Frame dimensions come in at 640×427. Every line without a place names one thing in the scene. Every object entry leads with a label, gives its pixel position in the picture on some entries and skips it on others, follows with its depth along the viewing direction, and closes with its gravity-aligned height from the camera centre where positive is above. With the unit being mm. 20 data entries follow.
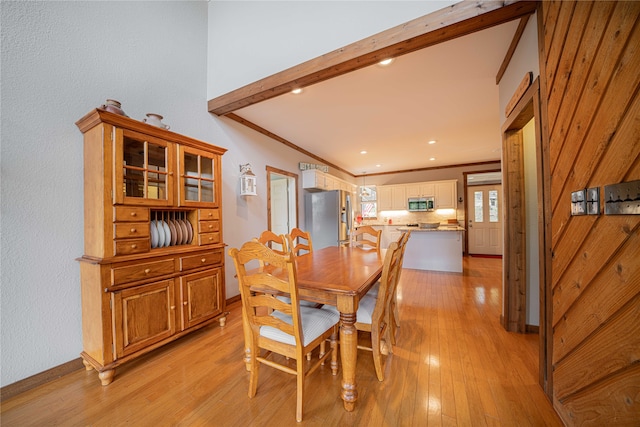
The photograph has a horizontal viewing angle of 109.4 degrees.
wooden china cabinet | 1645 -244
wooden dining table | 1310 -488
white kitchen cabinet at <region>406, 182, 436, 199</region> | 6539 +599
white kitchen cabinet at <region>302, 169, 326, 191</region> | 4660 +669
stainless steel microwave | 6477 +169
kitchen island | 4480 -821
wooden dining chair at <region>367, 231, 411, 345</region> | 1702 -741
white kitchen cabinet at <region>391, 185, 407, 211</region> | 6870 +375
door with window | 6250 -315
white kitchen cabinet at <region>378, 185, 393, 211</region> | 7062 +381
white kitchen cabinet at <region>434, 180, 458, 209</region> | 6293 +432
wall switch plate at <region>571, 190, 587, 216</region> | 1079 +26
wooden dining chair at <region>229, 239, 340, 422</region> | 1211 -699
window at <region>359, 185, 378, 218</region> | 7517 +220
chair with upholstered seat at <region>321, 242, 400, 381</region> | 1427 -734
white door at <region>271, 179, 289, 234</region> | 4664 +136
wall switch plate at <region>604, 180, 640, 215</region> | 813 +33
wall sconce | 3127 +408
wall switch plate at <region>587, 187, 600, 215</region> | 1002 +29
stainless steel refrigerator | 4719 -126
